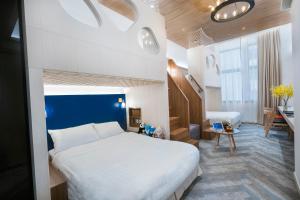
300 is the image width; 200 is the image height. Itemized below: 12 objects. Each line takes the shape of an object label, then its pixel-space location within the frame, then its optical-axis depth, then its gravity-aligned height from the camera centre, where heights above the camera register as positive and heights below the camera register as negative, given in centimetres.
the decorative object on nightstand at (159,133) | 312 -79
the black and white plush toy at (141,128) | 336 -73
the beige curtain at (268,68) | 537 +94
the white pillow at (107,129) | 294 -66
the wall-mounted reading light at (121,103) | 380 -16
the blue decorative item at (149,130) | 317 -73
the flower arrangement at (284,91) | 383 +5
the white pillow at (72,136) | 237 -66
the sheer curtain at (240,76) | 597 +77
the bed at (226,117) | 484 -77
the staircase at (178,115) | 348 -51
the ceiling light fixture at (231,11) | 246 +152
